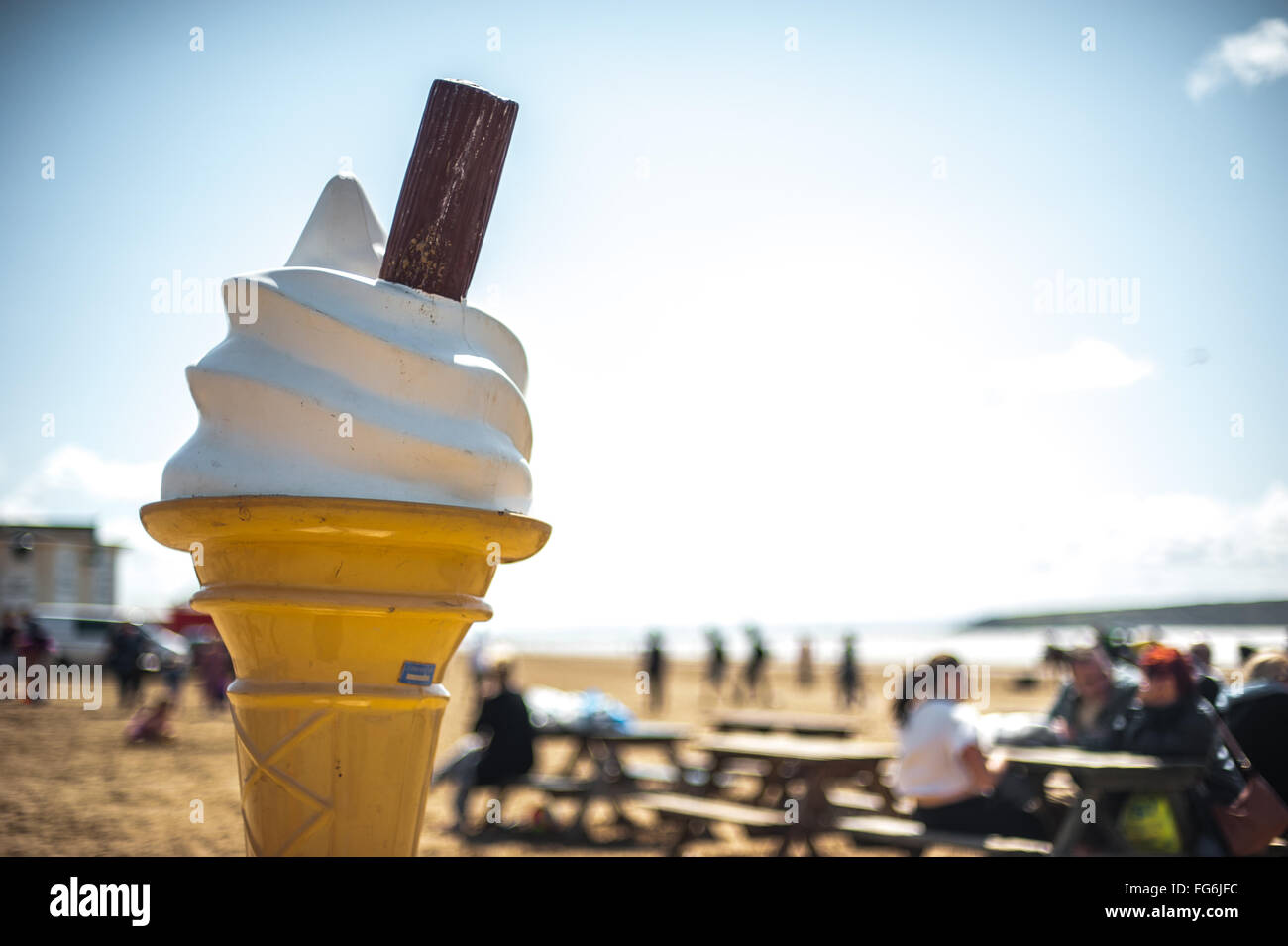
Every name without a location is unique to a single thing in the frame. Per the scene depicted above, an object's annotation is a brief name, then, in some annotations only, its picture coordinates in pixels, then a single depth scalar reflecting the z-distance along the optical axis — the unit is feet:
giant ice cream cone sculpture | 5.09
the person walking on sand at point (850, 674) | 73.10
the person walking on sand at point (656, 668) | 71.26
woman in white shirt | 19.22
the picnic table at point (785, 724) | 33.14
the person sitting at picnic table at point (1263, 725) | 14.01
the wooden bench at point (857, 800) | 26.04
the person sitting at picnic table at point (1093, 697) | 21.59
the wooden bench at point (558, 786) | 28.04
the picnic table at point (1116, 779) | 16.26
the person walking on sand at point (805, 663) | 95.14
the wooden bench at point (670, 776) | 30.12
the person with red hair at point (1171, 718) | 17.42
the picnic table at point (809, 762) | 23.13
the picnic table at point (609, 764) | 28.27
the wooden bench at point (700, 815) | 22.89
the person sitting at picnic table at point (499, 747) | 28.27
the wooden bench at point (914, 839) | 17.33
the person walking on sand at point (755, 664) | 80.12
